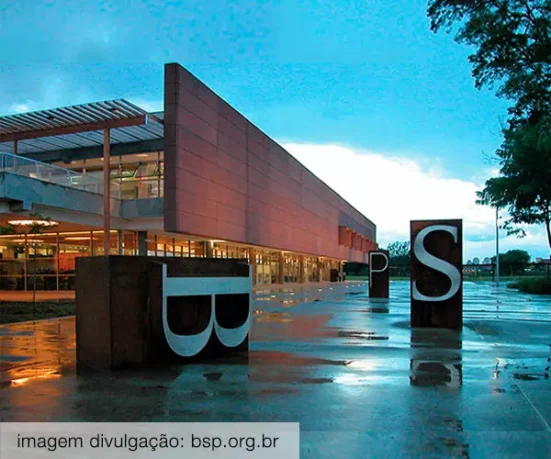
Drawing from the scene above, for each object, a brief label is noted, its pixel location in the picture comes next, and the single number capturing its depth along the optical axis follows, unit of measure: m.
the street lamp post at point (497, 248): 67.24
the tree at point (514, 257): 100.61
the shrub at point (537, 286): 35.33
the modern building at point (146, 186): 26.39
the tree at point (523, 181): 29.03
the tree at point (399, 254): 140.18
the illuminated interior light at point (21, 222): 22.88
